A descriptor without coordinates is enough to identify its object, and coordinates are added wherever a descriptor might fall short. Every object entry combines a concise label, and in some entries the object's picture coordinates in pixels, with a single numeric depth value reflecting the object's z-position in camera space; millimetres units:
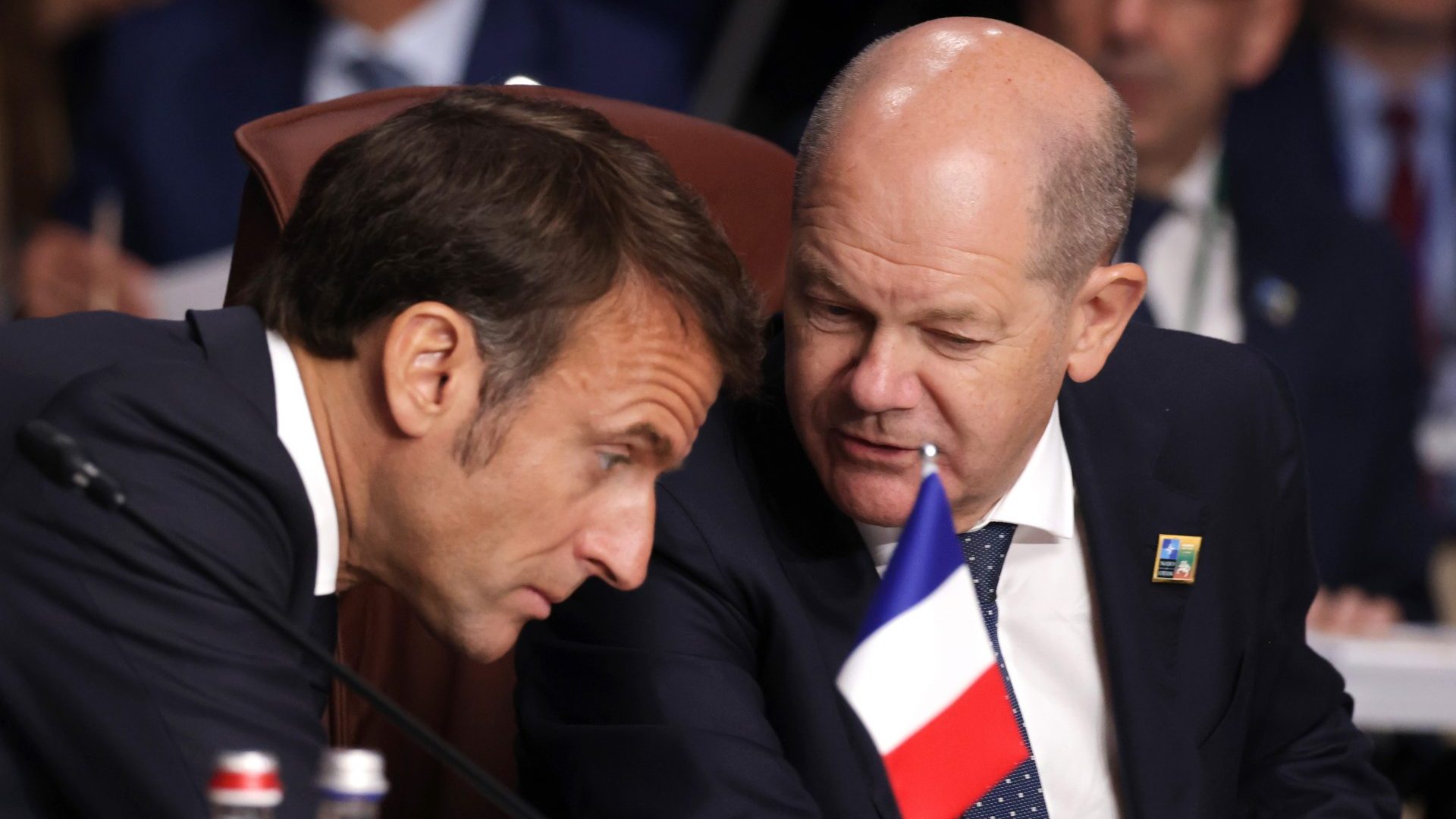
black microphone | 4243
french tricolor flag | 4316
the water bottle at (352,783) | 4077
